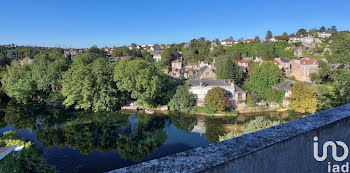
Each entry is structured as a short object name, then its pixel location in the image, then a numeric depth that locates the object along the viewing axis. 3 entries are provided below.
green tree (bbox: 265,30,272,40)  82.56
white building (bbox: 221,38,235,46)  78.39
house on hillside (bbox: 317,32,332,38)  65.88
